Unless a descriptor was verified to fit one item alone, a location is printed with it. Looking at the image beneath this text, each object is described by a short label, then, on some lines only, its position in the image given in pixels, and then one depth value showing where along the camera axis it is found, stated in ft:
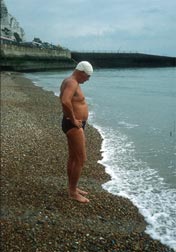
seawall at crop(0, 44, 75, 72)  169.89
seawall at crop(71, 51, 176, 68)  256.07
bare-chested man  18.81
